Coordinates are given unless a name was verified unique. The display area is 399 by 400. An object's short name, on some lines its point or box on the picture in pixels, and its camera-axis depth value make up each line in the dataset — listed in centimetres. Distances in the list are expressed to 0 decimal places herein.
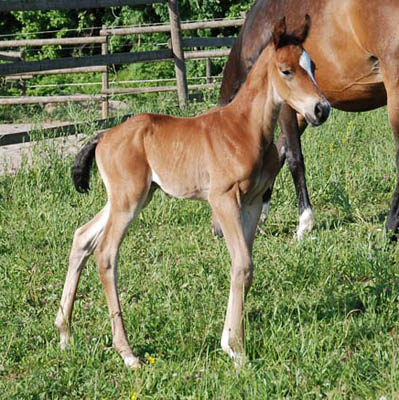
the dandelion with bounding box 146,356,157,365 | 643
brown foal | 656
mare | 960
